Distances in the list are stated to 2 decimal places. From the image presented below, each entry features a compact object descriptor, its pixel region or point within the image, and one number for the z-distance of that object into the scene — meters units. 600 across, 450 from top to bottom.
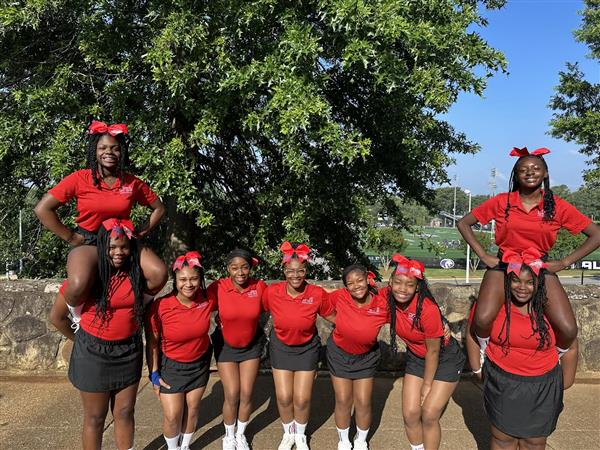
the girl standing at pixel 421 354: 3.24
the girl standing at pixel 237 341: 3.56
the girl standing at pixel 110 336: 3.00
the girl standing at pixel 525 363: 2.75
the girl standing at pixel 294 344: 3.57
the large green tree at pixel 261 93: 4.48
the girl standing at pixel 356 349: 3.46
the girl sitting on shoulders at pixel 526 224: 2.96
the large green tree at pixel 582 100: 15.84
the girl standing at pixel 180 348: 3.35
